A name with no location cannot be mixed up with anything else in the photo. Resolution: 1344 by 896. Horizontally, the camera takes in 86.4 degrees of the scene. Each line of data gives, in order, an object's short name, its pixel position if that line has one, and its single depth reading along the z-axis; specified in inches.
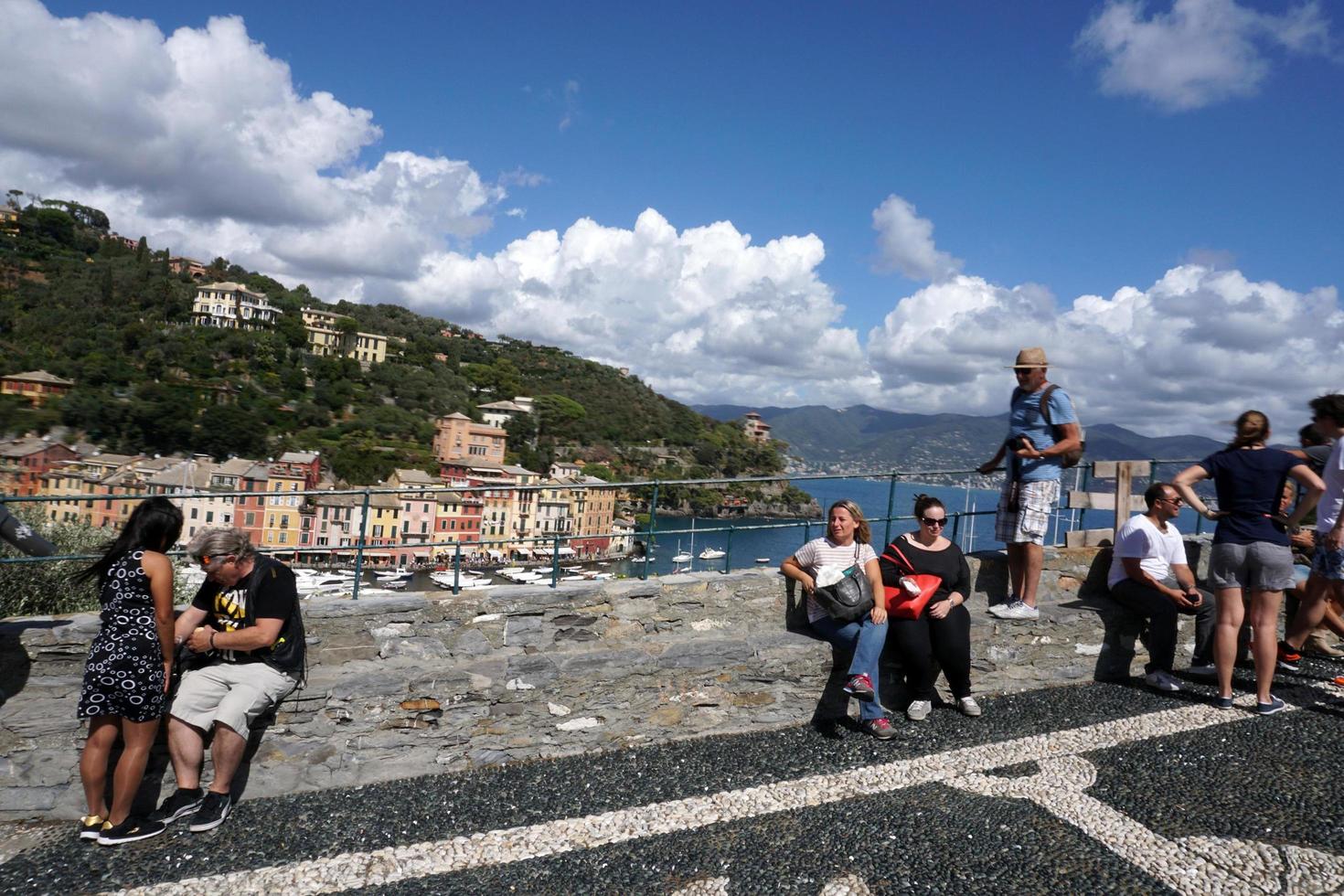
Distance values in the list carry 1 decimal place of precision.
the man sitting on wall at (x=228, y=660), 119.8
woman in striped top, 151.1
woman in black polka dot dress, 114.4
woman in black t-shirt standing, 153.4
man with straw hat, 178.9
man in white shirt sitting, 182.9
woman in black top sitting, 160.2
